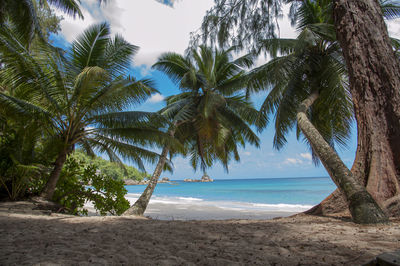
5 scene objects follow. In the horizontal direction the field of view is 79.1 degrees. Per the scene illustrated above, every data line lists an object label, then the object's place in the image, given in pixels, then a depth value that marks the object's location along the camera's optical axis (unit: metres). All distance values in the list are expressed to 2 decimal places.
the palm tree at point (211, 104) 10.62
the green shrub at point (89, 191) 7.14
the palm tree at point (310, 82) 6.46
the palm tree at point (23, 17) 6.52
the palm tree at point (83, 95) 5.98
